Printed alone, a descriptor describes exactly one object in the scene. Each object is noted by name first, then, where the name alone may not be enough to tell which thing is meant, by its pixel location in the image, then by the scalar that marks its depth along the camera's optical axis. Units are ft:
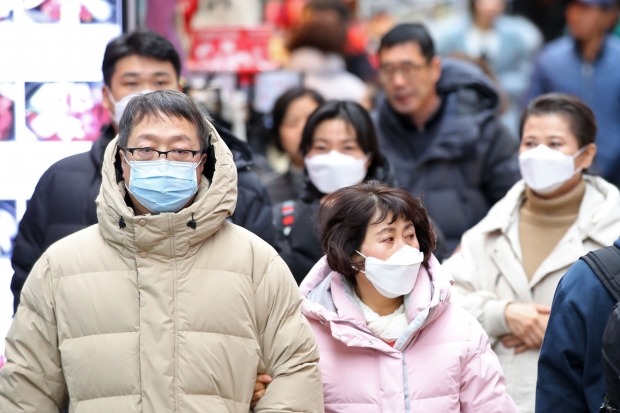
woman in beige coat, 42.19
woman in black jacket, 45.50
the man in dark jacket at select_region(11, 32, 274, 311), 40.42
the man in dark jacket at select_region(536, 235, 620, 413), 32.05
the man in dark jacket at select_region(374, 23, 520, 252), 50.85
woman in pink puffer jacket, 34.73
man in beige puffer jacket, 31.32
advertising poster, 44.21
